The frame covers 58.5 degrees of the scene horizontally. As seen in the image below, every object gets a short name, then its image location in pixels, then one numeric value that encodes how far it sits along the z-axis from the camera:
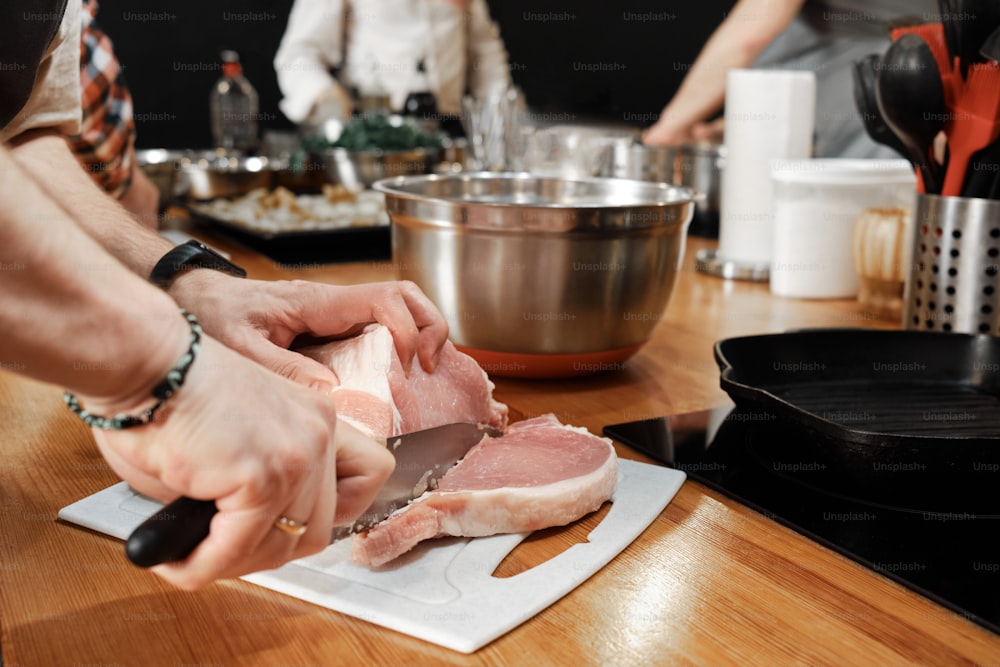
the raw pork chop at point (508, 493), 0.80
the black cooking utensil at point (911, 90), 1.32
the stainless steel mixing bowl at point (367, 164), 2.63
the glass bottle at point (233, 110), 4.52
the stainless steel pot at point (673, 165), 2.33
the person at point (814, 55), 2.98
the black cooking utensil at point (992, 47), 1.22
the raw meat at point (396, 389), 0.91
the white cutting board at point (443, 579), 0.71
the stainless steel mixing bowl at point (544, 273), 1.20
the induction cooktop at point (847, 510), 0.76
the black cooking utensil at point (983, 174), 1.35
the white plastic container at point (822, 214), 1.78
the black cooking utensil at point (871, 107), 1.51
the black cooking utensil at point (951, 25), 1.28
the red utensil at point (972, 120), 1.29
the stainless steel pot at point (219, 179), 2.54
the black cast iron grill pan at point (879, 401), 0.82
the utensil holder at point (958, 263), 1.39
